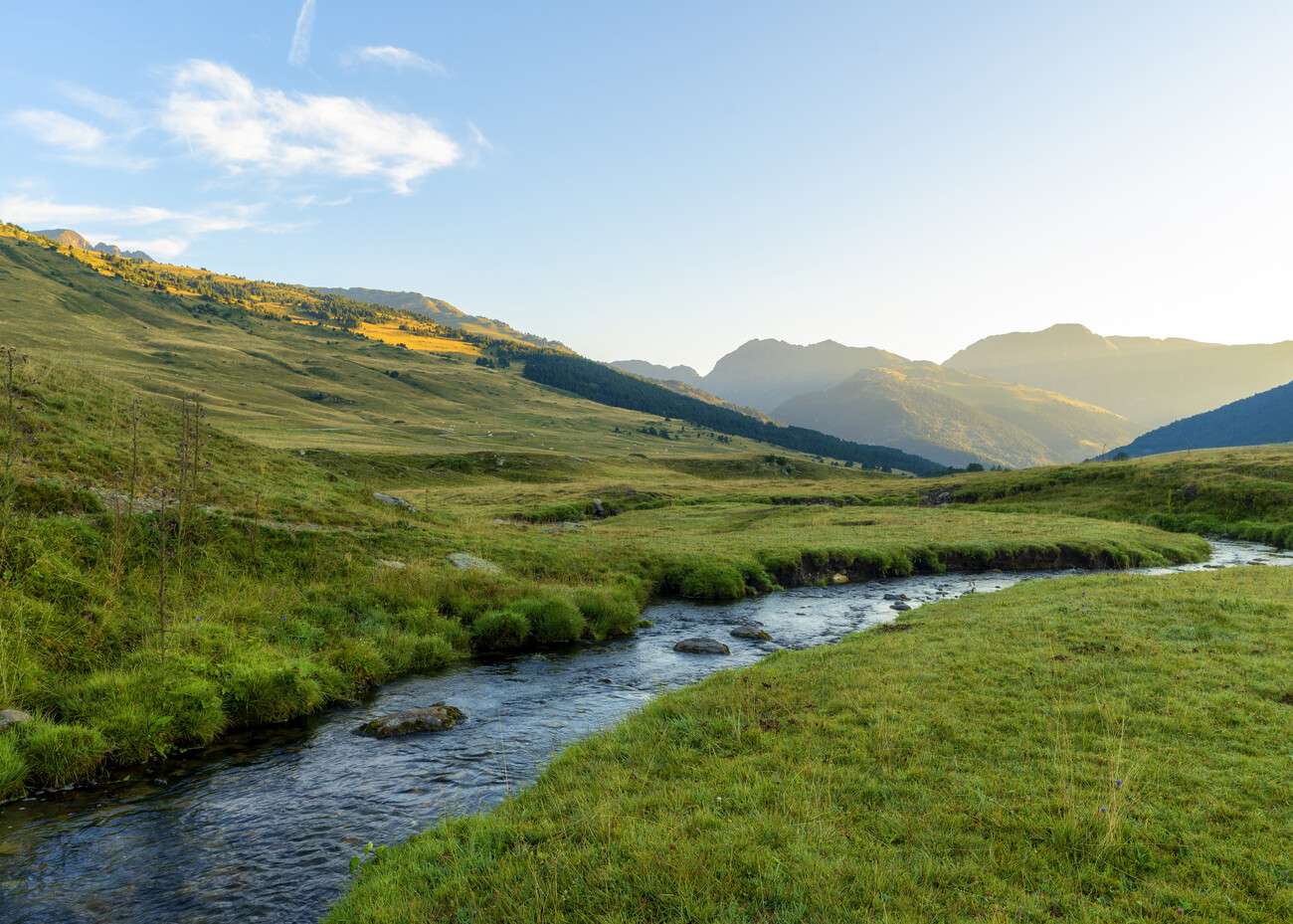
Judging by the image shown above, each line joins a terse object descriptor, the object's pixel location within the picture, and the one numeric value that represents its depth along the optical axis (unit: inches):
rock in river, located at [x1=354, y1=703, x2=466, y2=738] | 675.4
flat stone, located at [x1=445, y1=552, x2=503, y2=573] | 1190.3
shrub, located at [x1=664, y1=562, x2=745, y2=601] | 1455.2
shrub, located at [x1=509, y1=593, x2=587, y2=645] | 1044.5
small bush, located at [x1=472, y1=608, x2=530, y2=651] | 991.0
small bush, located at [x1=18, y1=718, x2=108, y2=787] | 537.3
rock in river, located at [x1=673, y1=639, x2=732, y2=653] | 1006.4
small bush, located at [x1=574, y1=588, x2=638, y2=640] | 1104.2
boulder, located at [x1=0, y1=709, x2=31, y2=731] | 548.2
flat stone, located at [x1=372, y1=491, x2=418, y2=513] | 1567.4
